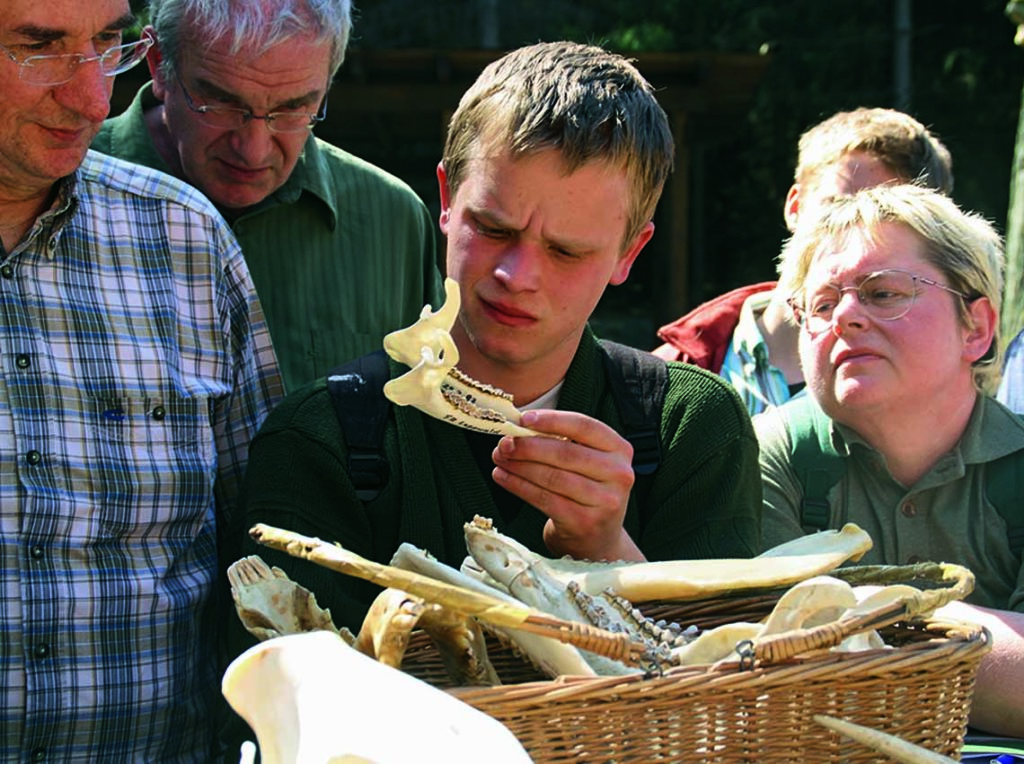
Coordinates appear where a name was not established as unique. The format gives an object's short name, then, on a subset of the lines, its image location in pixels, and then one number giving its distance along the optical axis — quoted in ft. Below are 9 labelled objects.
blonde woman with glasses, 10.21
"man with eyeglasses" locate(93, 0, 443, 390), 11.16
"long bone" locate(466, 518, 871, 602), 6.59
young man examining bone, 7.66
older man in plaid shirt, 8.05
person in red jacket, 13.79
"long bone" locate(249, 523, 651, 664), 5.32
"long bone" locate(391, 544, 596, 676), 5.81
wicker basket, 5.37
